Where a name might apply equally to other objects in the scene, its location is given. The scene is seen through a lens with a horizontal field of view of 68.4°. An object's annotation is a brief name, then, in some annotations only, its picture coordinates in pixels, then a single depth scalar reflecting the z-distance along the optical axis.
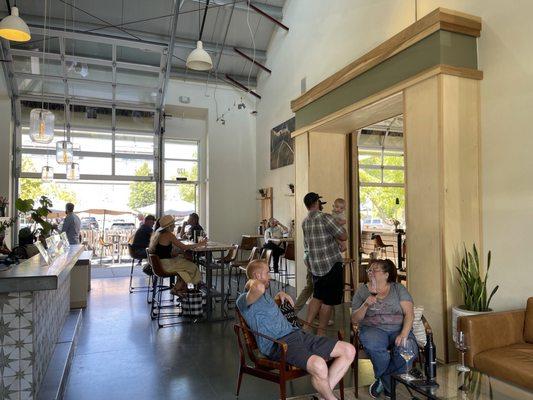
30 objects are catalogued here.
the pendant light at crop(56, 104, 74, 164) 6.39
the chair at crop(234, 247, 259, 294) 5.98
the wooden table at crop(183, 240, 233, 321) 5.27
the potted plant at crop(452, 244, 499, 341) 3.35
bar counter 2.49
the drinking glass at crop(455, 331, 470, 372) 2.45
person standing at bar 7.37
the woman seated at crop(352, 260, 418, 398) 2.86
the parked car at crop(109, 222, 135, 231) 10.11
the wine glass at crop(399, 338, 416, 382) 2.46
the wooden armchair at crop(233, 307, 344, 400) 2.59
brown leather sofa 2.68
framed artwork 8.16
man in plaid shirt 4.36
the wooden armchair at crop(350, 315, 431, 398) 2.92
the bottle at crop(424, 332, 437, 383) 2.43
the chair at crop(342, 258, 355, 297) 6.16
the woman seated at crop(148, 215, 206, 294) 5.20
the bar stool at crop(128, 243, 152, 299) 6.79
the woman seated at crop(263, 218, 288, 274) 7.72
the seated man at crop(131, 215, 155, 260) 6.81
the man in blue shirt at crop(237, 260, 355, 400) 2.54
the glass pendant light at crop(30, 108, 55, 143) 5.42
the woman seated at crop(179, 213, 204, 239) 7.32
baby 5.20
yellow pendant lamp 3.88
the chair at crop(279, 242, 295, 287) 7.30
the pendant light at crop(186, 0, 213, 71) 4.99
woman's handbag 5.34
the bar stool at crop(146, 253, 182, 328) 5.05
